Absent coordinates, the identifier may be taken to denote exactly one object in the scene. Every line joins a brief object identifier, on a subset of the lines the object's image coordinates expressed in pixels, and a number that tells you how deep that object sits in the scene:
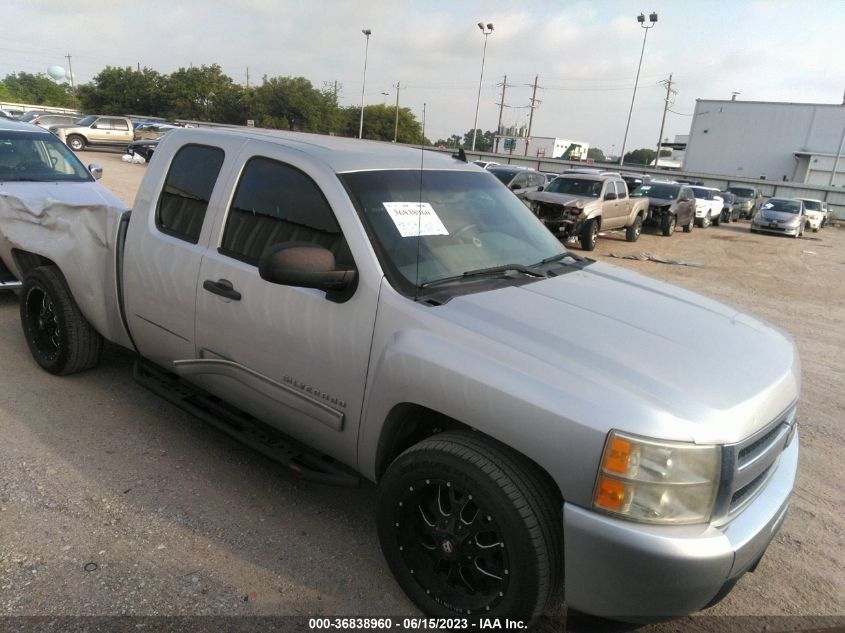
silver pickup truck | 1.95
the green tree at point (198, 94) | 64.81
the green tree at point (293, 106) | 61.06
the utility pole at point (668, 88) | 68.14
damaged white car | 4.11
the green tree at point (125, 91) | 65.38
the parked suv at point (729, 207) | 27.33
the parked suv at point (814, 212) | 26.38
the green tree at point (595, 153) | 129.75
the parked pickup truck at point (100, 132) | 30.27
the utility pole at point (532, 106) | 73.81
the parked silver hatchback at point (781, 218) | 22.81
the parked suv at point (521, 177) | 19.08
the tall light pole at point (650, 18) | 46.25
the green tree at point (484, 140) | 88.53
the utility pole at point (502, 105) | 74.97
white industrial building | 59.59
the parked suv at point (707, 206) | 23.88
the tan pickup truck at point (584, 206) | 14.55
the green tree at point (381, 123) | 66.12
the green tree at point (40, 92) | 95.06
